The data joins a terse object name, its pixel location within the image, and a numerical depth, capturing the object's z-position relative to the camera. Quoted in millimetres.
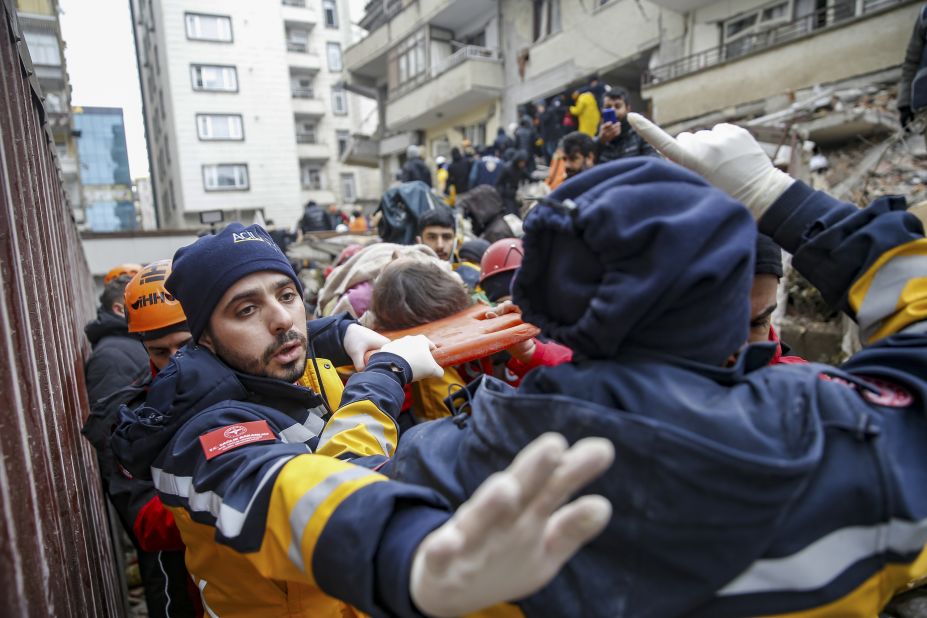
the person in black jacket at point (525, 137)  13016
